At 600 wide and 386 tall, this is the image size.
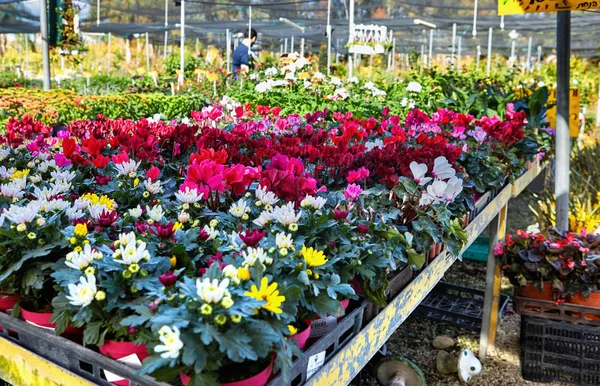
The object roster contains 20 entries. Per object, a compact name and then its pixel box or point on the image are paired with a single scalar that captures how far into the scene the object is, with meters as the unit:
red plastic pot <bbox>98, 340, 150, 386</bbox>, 0.94
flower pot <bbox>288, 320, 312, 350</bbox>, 1.02
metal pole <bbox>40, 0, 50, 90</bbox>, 5.71
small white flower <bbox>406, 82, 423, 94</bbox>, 5.17
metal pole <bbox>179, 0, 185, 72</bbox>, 7.71
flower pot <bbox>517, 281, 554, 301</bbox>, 2.72
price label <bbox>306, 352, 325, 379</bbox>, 1.05
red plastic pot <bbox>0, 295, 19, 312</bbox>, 1.16
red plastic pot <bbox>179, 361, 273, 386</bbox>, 0.86
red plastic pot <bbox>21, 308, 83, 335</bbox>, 1.06
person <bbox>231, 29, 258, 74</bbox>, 7.83
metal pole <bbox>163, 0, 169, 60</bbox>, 12.45
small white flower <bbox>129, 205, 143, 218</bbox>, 1.30
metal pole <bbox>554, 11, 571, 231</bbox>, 3.13
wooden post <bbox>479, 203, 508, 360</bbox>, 3.06
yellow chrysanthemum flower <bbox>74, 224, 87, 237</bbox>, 1.12
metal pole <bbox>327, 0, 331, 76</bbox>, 8.08
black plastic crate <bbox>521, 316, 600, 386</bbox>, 2.68
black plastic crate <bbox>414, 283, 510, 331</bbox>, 3.38
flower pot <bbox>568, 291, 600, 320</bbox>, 2.67
